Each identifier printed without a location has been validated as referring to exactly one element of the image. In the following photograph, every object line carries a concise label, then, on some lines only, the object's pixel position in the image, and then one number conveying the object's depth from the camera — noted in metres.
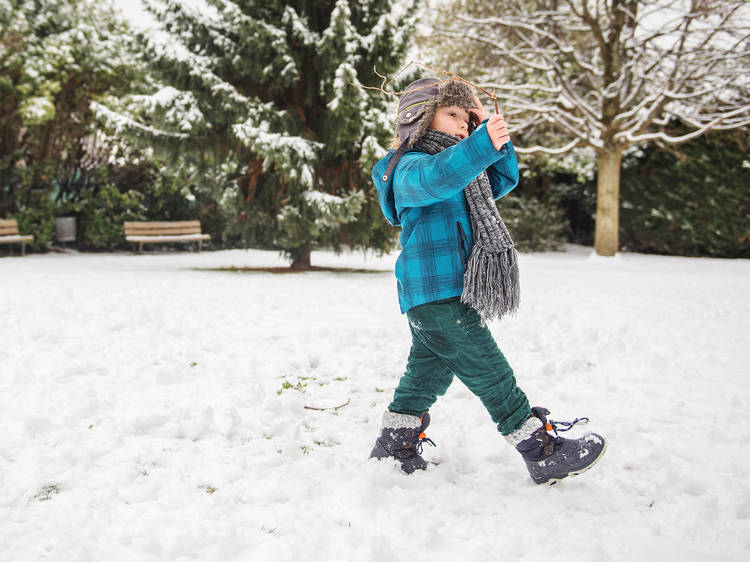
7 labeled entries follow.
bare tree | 11.60
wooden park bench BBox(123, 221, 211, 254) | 14.31
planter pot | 14.52
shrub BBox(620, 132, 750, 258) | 12.94
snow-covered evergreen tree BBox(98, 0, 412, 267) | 8.73
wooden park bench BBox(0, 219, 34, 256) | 12.46
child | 2.17
